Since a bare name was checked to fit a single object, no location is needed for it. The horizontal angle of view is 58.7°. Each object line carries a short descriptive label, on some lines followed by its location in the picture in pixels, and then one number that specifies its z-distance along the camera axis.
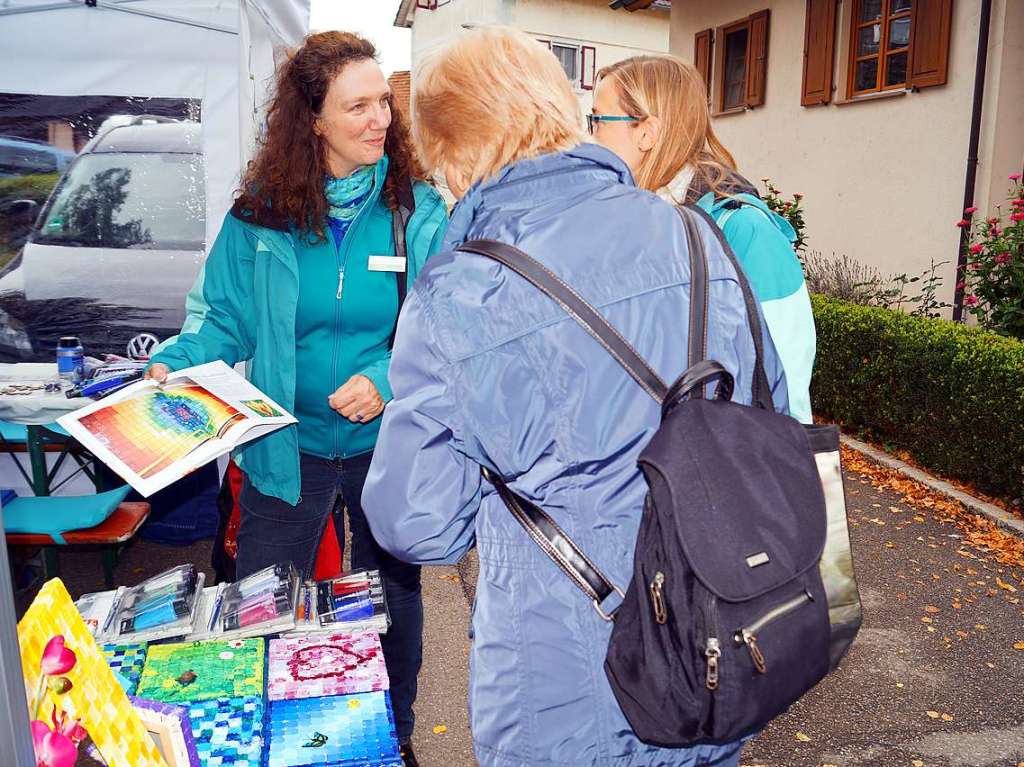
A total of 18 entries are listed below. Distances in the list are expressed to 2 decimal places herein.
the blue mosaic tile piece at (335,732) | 1.63
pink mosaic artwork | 1.85
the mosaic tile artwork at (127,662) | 1.81
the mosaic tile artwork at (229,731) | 1.61
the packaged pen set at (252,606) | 2.02
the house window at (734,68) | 12.30
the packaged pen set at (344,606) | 2.09
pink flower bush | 5.86
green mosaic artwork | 1.78
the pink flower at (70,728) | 1.09
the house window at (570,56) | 25.80
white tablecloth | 3.88
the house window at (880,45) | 9.16
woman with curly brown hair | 2.35
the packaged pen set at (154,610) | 1.97
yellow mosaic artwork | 1.11
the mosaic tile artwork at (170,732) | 1.32
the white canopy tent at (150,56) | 3.97
